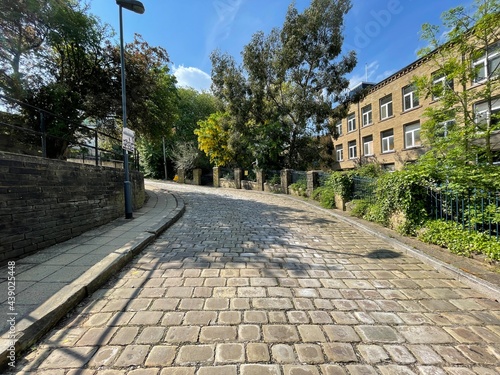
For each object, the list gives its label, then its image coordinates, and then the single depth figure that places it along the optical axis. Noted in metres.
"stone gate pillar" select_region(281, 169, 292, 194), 15.63
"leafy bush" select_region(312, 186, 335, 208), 9.97
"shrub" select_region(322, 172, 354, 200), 9.11
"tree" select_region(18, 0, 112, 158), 8.88
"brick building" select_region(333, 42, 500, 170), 18.17
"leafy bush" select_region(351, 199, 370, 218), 7.61
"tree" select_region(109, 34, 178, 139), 11.02
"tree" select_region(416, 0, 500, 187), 4.84
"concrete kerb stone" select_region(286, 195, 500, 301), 3.08
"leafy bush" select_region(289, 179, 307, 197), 13.50
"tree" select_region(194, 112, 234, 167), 20.81
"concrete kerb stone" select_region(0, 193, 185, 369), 2.23
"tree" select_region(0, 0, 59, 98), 7.64
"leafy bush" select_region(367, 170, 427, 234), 5.32
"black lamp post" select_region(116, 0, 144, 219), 7.03
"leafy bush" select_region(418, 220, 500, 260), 3.80
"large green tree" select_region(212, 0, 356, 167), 14.12
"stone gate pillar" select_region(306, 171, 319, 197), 12.70
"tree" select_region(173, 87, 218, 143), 31.12
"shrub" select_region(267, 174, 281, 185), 16.88
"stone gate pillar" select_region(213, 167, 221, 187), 23.91
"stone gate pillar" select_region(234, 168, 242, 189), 21.06
